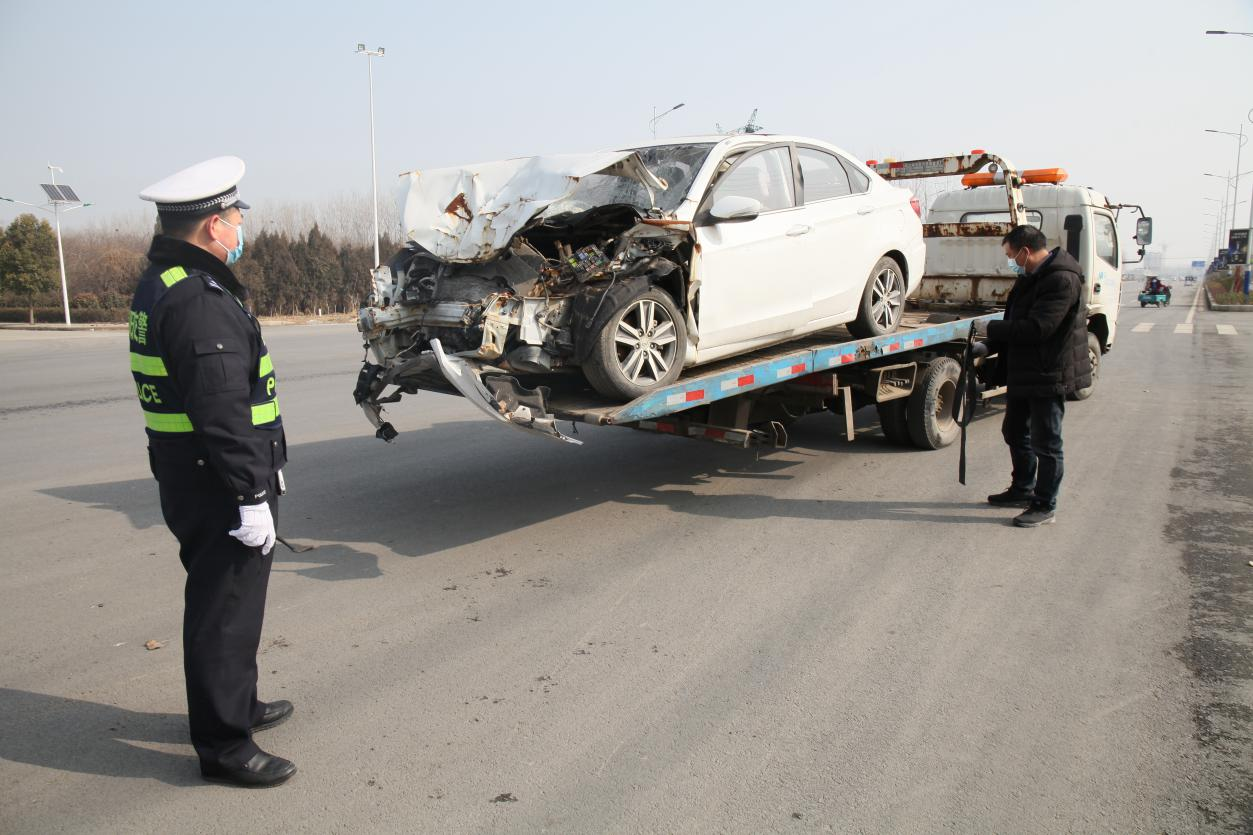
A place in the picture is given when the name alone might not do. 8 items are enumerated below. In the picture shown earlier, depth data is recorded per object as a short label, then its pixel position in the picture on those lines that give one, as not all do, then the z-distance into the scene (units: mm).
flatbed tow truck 5305
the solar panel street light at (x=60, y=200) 29766
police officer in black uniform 2996
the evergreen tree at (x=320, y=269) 35656
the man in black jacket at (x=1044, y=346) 6070
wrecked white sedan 5375
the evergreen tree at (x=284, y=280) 34688
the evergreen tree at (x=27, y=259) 30422
